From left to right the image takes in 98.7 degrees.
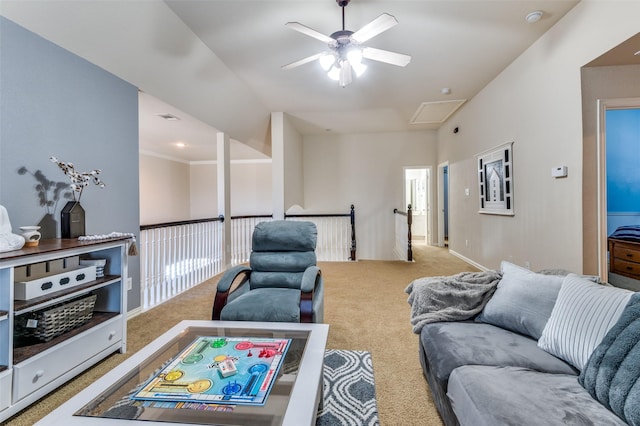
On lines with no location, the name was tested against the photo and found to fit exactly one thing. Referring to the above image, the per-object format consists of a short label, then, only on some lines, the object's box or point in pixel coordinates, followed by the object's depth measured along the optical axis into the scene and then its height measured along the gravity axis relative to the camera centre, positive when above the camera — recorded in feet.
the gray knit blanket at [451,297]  5.52 -1.80
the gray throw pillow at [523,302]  4.63 -1.64
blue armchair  6.55 -1.74
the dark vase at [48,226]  6.69 -0.26
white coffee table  3.06 -2.28
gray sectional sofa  3.01 -2.17
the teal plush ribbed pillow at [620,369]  2.86 -1.82
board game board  3.42 -2.23
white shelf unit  4.70 -2.50
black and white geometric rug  4.84 -3.61
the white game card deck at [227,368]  3.81 -2.20
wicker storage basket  5.49 -2.19
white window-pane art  12.42 +1.54
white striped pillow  3.64 -1.52
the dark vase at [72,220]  6.75 -0.11
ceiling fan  7.31 +4.94
